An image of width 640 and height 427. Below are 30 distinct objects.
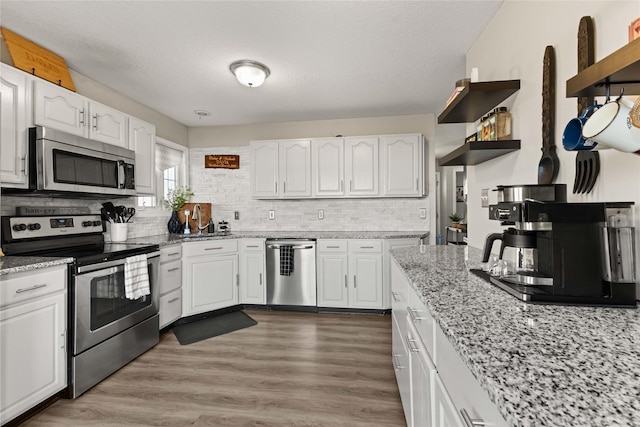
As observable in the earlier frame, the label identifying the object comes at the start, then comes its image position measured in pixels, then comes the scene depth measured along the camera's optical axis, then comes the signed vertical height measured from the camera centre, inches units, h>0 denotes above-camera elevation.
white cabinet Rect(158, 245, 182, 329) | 126.2 -27.7
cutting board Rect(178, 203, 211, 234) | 170.7 +0.3
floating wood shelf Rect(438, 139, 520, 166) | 72.0 +14.2
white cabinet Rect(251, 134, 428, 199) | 161.0 +23.6
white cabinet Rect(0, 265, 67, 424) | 68.4 -27.7
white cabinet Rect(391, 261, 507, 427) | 27.9 -19.0
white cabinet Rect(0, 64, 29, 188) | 81.6 +23.2
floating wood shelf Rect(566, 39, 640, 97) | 30.2 +13.8
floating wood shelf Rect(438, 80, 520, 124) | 69.0 +26.0
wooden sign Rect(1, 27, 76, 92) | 90.7 +46.5
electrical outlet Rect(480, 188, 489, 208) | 88.8 +4.1
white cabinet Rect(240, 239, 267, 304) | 158.2 -28.2
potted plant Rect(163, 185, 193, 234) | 165.1 +5.4
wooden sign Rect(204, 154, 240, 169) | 188.4 +30.3
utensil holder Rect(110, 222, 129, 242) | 122.2 -6.0
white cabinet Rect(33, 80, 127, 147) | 91.7 +31.8
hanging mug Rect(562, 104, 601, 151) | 41.5 +10.1
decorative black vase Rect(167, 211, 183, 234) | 167.0 -5.2
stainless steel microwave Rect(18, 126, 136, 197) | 89.2 +15.6
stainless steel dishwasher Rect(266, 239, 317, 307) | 154.4 -27.7
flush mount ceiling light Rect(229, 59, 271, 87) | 112.0 +49.4
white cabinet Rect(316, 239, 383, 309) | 150.0 -27.9
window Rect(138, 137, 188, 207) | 162.9 +25.0
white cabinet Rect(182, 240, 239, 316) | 140.8 -27.8
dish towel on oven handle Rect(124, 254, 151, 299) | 100.7 -19.7
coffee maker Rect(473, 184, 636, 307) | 37.9 -5.1
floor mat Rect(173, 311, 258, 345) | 124.8 -46.6
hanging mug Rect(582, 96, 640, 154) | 34.2 +8.9
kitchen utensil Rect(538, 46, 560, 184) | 58.4 +16.4
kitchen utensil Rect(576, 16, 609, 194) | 48.1 +16.1
